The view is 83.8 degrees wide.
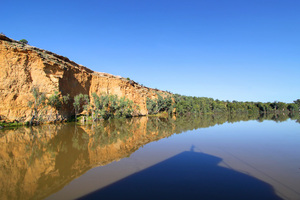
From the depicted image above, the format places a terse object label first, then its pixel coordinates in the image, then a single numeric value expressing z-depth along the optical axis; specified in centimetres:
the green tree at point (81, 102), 2568
